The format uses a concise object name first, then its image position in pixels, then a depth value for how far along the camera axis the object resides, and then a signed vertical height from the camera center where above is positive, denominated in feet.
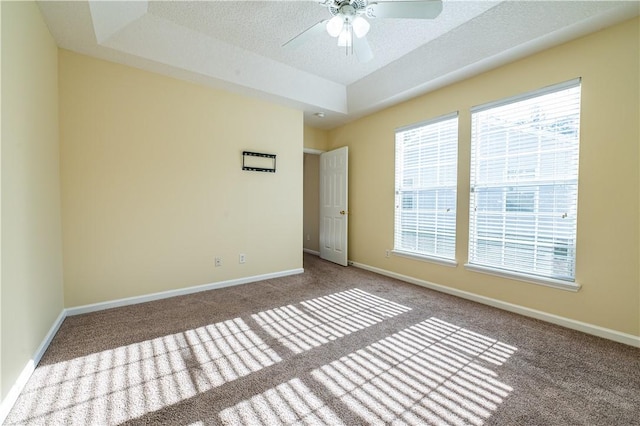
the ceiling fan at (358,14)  6.19 +4.54
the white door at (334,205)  15.53 -0.19
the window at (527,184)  8.08 +0.62
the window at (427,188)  10.98 +0.60
